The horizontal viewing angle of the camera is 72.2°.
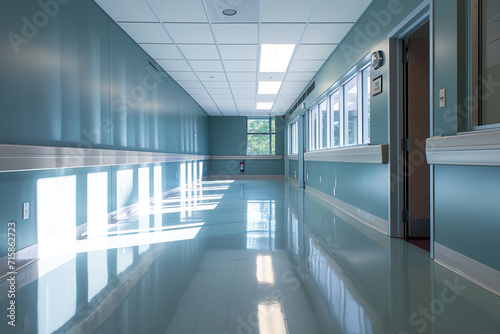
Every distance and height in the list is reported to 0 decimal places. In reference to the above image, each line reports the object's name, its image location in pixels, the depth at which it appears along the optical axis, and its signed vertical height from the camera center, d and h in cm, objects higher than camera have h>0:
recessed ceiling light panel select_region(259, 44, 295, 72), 599 +203
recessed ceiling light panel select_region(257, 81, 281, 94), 884 +207
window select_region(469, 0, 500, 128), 248 +76
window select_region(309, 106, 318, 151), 906 +92
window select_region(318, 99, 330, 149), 776 +91
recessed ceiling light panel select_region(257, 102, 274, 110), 1204 +211
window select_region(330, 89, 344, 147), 700 +96
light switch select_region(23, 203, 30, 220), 290 -39
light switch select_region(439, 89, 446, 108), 279 +52
